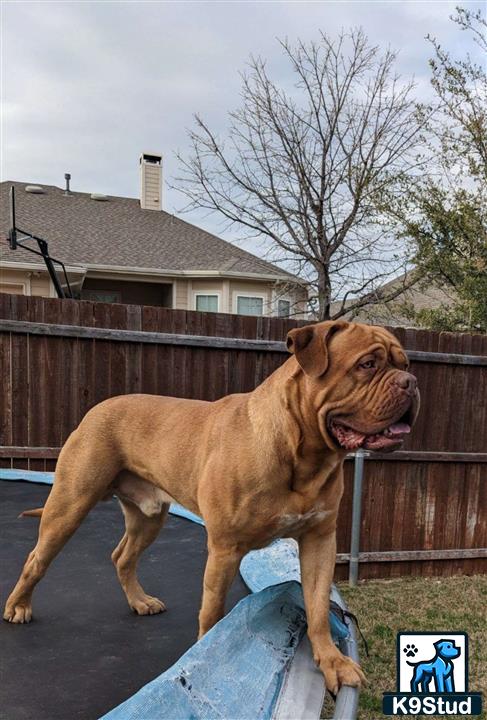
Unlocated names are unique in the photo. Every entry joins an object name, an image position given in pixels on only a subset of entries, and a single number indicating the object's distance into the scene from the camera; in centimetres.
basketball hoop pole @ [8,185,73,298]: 595
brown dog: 183
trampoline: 194
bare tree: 1026
